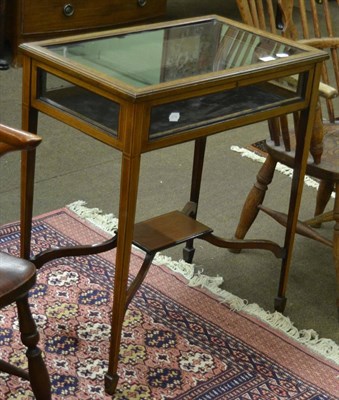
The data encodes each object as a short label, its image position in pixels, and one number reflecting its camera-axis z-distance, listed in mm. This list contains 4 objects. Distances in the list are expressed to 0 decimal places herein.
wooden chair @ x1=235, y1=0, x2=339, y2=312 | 2723
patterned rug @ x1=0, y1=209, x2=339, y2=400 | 2389
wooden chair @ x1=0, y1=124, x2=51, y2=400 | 1905
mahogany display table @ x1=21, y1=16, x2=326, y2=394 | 2080
